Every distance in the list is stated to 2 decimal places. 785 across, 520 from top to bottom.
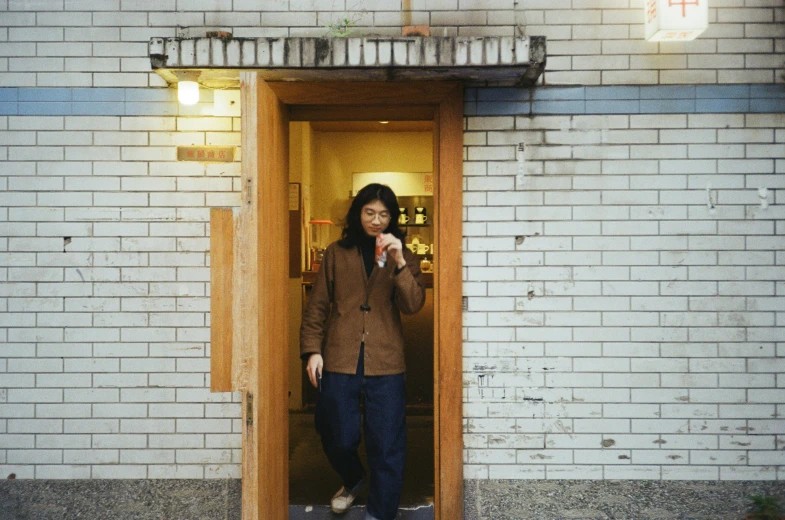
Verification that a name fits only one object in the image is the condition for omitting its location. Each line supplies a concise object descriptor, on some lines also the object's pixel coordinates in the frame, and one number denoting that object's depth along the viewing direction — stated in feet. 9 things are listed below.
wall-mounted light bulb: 14.24
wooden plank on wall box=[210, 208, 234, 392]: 11.41
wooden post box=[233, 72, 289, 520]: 11.53
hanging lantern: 12.96
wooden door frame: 13.48
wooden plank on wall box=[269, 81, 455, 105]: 14.35
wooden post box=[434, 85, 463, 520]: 14.52
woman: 14.01
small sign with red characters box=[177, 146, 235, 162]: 14.82
